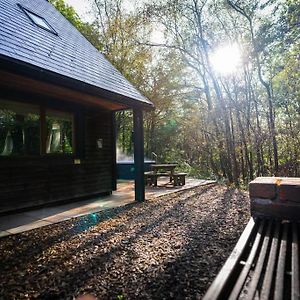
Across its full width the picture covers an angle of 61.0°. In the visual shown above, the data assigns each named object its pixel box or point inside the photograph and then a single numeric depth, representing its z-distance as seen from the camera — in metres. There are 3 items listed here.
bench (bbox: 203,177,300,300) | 1.51
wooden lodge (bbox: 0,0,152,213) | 4.04
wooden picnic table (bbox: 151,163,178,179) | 8.28
